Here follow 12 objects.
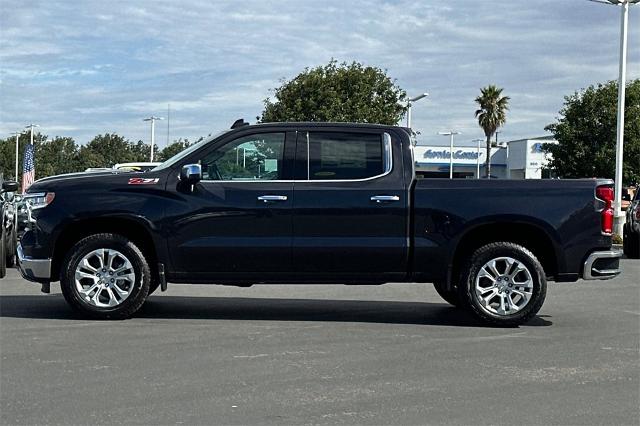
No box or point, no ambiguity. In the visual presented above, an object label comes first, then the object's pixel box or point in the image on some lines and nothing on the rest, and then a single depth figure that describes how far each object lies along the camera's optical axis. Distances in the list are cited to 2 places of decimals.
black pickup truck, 8.48
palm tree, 57.69
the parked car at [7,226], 12.56
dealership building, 70.06
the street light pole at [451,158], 70.32
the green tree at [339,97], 36.03
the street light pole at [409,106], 36.34
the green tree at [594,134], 40.69
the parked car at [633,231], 18.47
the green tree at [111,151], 84.19
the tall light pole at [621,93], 25.00
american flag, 34.41
